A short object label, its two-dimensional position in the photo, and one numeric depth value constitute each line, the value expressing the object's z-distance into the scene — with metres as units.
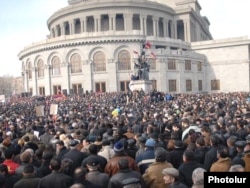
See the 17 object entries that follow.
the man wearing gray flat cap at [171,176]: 5.82
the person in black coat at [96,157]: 7.47
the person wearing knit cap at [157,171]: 6.64
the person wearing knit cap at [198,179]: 5.55
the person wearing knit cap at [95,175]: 6.62
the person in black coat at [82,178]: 6.17
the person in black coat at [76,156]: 8.16
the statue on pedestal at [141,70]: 39.78
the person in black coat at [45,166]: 7.26
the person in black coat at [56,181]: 6.33
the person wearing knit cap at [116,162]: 7.44
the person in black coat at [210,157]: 7.90
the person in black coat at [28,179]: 6.31
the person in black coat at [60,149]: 8.78
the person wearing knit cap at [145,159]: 8.04
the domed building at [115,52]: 55.41
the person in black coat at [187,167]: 6.88
